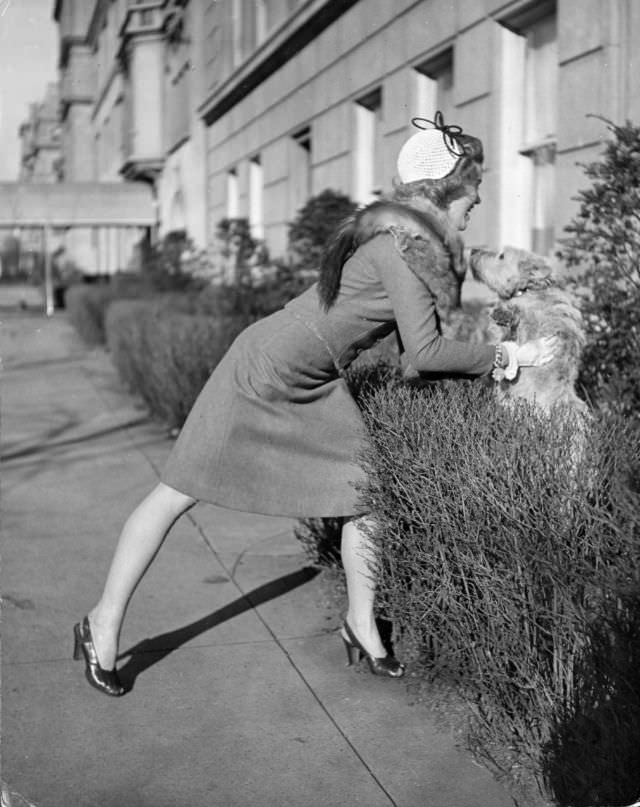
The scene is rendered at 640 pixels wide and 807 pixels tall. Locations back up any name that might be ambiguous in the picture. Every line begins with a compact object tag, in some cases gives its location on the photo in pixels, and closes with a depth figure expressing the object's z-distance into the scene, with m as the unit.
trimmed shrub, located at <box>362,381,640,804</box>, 3.04
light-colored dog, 4.13
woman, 3.88
